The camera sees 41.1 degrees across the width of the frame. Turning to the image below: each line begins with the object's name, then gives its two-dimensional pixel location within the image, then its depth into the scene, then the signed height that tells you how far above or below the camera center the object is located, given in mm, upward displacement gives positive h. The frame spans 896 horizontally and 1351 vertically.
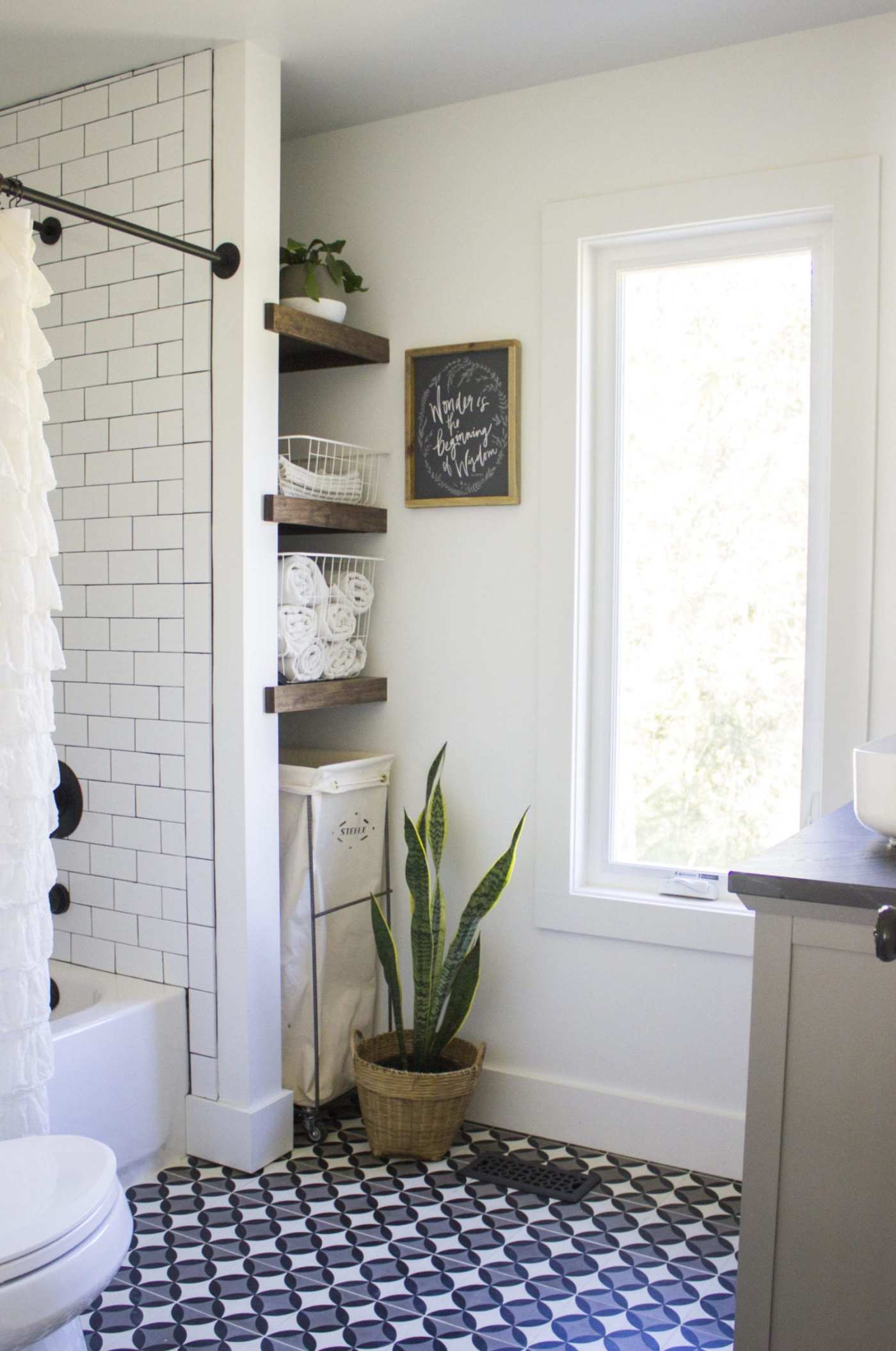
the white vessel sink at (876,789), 1651 -250
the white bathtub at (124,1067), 2498 -1009
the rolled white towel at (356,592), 2963 +34
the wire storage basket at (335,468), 2904 +353
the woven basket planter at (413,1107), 2691 -1138
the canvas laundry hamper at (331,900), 2852 -717
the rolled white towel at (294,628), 2771 -54
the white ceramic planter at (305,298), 2857 +761
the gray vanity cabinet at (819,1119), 1505 -655
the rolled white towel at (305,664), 2797 -139
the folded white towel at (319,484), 2799 +292
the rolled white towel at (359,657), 3020 -131
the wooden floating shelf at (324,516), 2699 +210
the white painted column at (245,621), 2641 -37
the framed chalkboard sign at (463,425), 2895 +447
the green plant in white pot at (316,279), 2850 +796
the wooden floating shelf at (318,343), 2703 +633
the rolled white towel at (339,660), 2918 -136
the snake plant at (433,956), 2758 -815
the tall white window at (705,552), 2662 +130
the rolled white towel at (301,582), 2783 +53
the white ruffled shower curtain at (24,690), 2021 -151
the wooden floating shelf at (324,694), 2727 -214
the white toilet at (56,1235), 1554 -858
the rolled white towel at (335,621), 2881 -38
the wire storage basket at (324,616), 2787 -27
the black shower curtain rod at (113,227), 2035 +735
